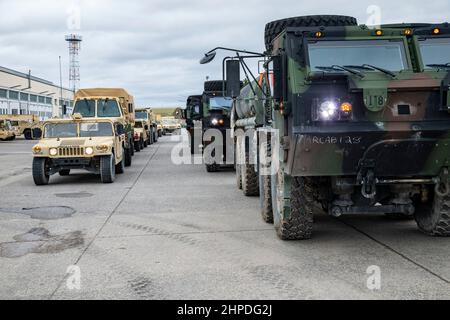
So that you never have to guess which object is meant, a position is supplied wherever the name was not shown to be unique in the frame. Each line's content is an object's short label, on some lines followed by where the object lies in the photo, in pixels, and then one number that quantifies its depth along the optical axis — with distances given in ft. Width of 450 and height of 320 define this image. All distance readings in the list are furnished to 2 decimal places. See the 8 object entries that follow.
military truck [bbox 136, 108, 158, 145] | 109.19
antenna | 284.41
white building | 211.20
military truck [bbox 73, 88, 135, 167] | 59.06
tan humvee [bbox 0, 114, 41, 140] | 150.57
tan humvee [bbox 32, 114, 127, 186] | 44.42
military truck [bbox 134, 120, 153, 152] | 90.48
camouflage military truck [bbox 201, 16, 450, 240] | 19.66
